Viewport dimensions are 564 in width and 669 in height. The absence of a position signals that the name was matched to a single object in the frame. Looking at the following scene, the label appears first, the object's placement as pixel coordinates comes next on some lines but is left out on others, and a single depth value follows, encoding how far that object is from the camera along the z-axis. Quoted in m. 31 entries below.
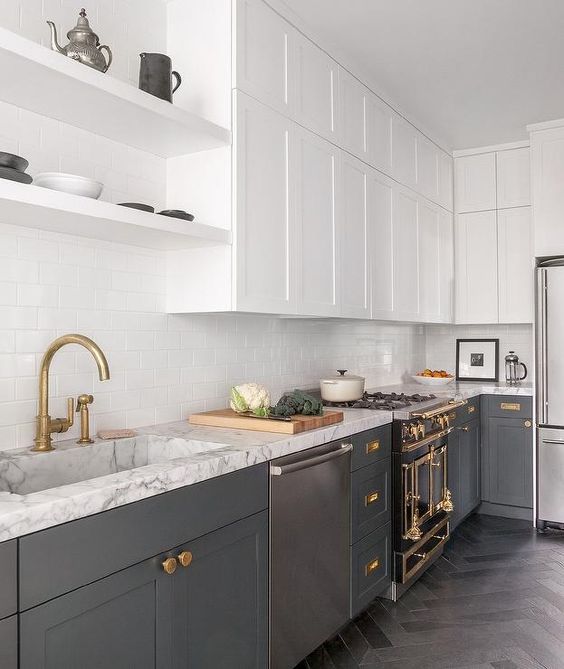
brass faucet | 2.00
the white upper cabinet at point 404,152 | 3.89
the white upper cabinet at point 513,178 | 4.72
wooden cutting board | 2.38
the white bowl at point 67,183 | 1.89
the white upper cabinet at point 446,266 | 4.67
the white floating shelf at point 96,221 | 1.76
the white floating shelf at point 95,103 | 1.77
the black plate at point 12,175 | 1.72
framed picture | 5.03
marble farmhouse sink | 1.88
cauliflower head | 2.62
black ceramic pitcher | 2.24
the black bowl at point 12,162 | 1.72
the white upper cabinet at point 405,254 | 3.91
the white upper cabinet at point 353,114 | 3.25
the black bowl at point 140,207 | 2.13
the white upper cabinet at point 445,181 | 4.70
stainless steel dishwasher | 2.16
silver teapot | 1.99
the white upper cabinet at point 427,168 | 4.27
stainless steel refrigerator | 4.00
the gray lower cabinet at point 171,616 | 1.38
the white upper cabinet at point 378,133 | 3.54
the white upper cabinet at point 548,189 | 4.27
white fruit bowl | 4.68
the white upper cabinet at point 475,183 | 4.86
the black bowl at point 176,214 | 2.30
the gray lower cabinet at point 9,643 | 1.25
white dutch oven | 3.33
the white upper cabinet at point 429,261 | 4.30
